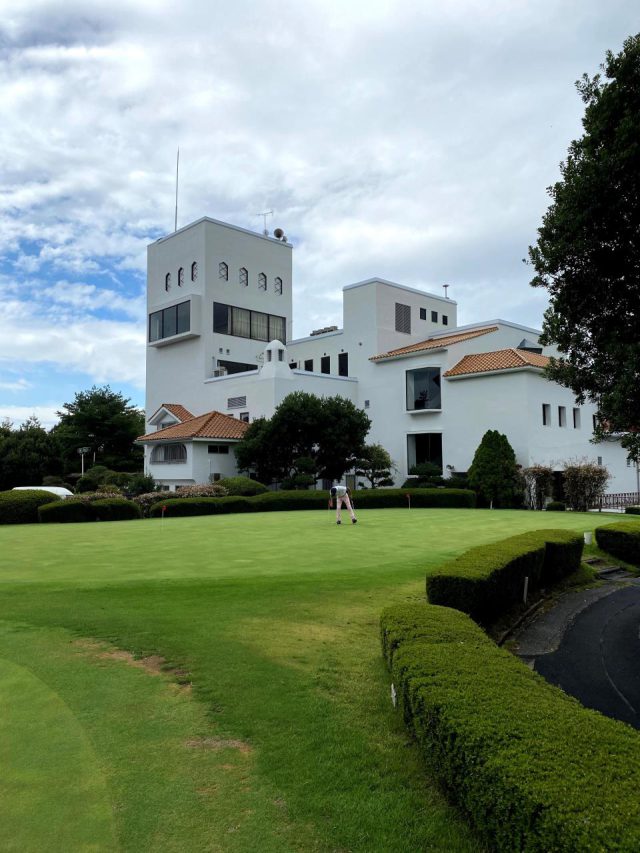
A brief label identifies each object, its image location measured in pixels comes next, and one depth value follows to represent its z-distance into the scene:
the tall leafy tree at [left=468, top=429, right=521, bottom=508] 33.34
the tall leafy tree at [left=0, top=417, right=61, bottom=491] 51.16
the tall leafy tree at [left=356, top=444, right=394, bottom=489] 37.72
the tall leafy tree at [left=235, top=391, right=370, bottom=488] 36.34
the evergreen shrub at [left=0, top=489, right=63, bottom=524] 25.39
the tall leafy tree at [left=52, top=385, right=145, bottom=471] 57.44
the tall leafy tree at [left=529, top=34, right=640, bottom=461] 8.92
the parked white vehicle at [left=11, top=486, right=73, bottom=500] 34.81
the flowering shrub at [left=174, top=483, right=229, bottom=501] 31.35
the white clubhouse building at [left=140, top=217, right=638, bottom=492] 36.94
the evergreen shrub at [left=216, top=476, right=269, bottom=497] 33.03
